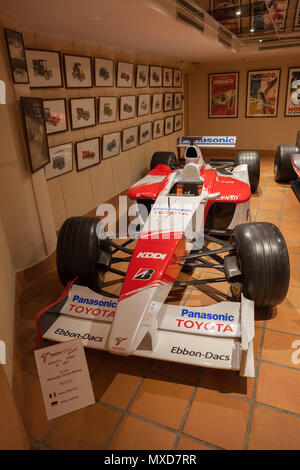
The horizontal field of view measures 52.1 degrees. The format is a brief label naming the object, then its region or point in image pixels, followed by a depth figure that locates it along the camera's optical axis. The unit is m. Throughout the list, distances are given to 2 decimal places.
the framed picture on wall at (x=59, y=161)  4.10
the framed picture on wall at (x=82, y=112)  4.43
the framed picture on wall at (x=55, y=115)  3.98
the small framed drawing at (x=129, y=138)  5.99
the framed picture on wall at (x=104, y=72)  4.89
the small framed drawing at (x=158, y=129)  7.47
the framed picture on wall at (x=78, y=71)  4.24
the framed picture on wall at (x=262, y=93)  9.14
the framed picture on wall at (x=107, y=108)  5.10
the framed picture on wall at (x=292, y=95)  8.89
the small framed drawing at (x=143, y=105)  6.47
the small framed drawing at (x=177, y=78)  8.43
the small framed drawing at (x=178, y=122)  8.93
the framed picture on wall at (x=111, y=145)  5.33
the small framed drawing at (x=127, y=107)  5.74
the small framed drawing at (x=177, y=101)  8.65
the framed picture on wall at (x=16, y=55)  2.72
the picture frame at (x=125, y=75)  5.57
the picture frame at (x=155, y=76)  6.96
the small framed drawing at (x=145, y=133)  6.72
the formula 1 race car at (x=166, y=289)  1.98
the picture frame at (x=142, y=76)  6.27
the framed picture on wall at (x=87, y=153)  4.68
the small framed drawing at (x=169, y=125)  8.22
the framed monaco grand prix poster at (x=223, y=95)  9.62
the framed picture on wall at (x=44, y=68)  3.64
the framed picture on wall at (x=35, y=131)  2.92
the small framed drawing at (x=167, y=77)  7.70
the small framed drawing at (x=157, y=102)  7.21
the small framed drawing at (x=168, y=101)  7.93
